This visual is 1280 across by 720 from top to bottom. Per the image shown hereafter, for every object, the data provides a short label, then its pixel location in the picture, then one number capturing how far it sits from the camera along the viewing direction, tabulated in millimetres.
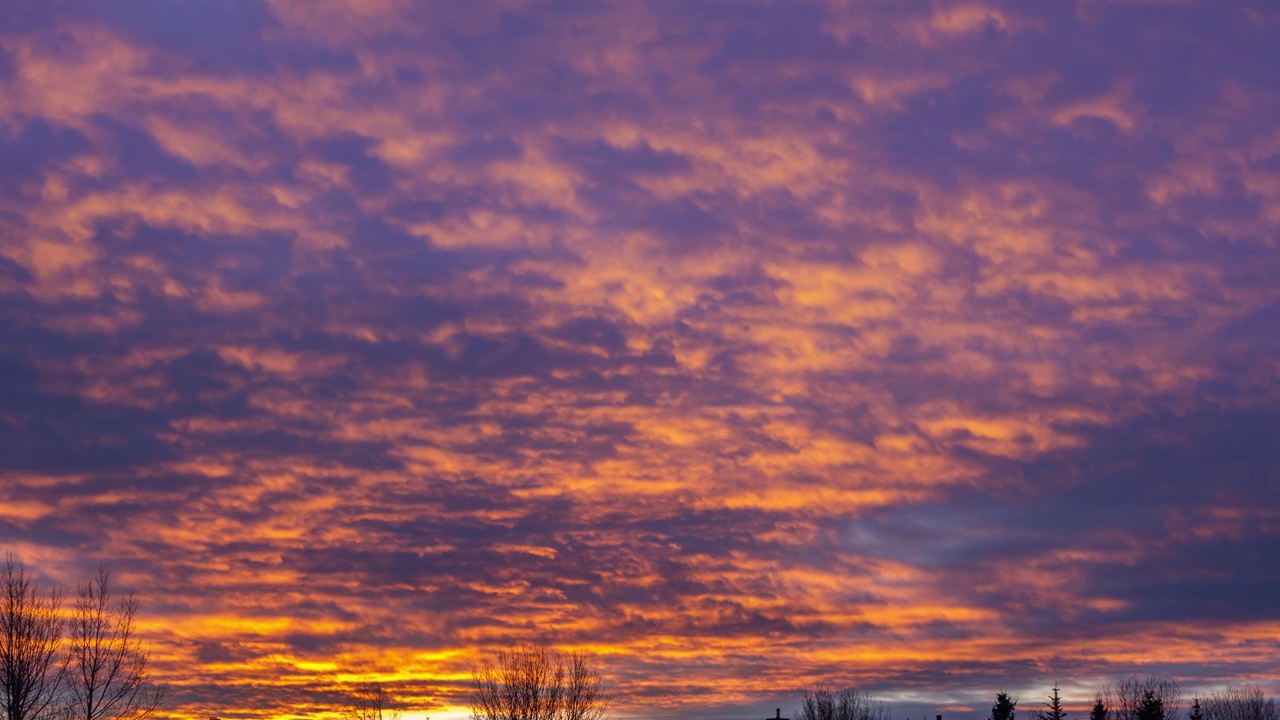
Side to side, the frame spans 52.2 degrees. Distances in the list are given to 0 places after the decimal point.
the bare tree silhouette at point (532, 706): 79375
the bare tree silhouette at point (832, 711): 117062
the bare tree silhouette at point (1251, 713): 107750
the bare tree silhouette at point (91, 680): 50156
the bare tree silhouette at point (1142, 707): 100062
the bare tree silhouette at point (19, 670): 49250
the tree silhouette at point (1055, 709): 112250
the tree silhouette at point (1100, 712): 109438
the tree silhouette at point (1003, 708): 112562
